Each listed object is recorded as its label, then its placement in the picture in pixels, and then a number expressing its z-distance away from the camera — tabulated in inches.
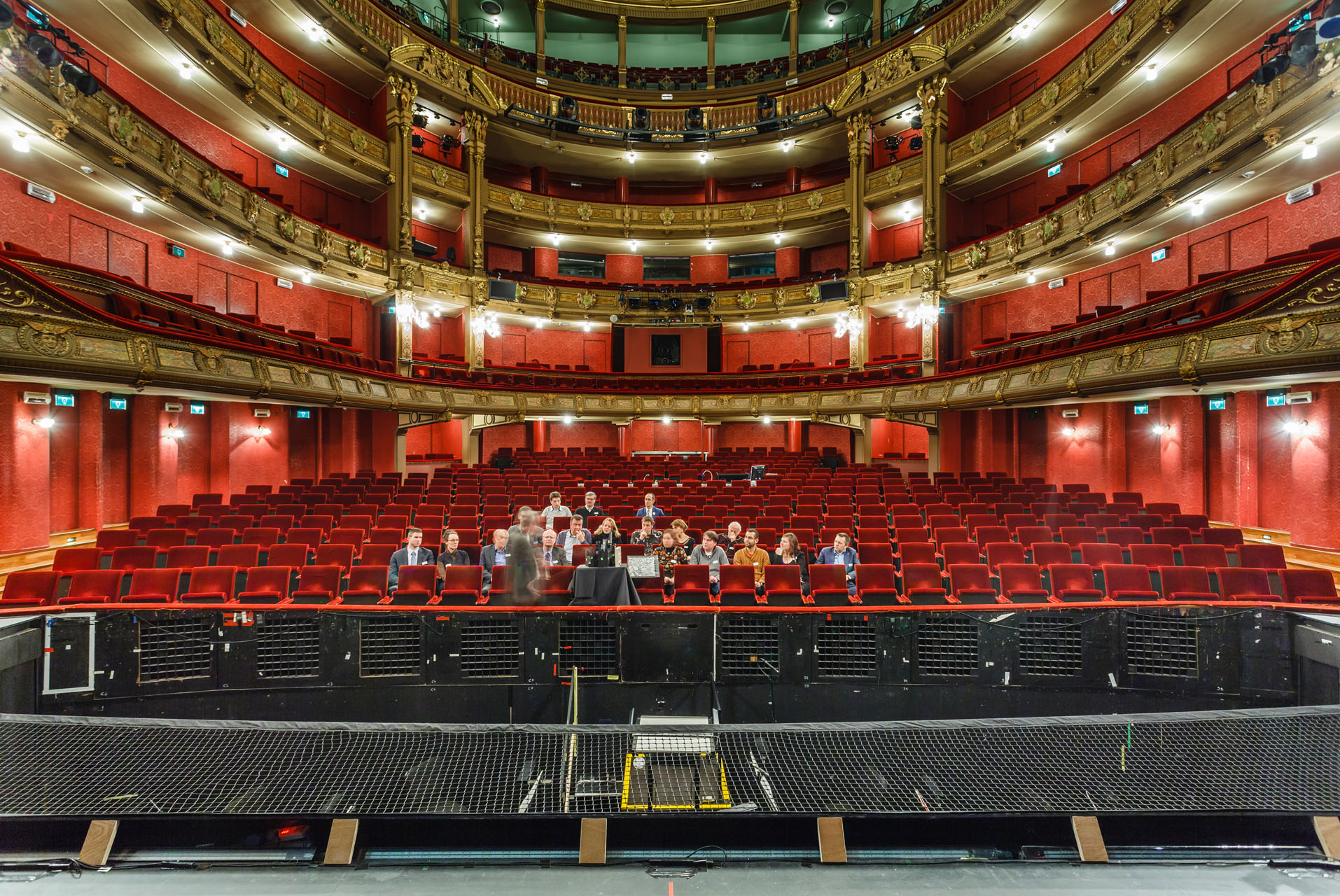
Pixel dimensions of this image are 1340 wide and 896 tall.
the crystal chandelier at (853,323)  679.1
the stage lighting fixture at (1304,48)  258.1
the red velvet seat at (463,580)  196.5
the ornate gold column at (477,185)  689.0
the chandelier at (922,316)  545.6
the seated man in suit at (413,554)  217.2
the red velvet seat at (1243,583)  193.2
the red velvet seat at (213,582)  198.4
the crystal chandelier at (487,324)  629.9
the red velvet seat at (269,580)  201.8
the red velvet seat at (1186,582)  197.2
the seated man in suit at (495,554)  219.5
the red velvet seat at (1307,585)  191.2
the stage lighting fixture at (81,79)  294.4
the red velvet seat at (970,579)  201.5
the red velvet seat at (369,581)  198.4
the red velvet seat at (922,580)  202.1
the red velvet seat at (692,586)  194.1
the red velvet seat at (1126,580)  200.1
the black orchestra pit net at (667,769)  81.0
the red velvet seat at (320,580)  203.6
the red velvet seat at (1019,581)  199.5
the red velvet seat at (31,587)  191.0
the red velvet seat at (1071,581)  197.8
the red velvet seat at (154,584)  189.9
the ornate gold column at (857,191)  682.8
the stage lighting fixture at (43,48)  264.5
